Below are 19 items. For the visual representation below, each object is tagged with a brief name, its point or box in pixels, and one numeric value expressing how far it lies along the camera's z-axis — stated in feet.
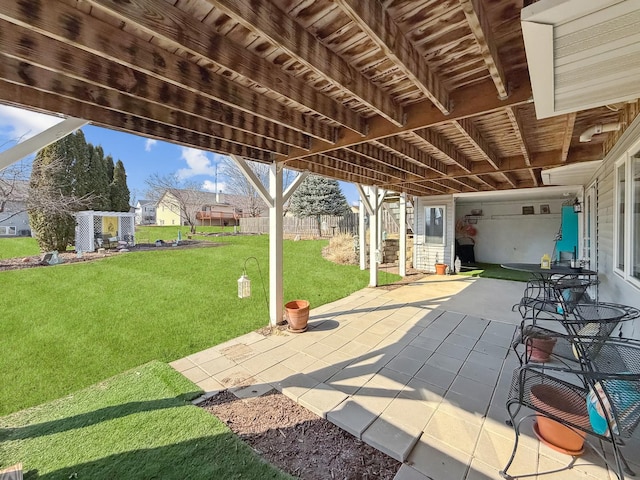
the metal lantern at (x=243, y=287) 12.94
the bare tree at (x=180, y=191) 70.40
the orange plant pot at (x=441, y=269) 27.94
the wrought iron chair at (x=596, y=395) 4.94
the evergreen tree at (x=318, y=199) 56.39
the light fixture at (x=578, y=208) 20.26
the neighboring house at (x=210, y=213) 94.79
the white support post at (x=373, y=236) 21.65
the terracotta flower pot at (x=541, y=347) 10.01
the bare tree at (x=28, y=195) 29.48
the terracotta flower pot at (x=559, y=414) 5.76
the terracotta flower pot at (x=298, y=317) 13.23
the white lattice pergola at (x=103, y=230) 39.52
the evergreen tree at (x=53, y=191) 34.68
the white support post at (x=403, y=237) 26.24
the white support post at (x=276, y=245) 13.85
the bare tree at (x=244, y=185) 72.90
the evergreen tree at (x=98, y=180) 45.34
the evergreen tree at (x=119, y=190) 52.24
